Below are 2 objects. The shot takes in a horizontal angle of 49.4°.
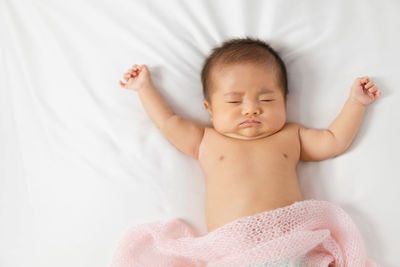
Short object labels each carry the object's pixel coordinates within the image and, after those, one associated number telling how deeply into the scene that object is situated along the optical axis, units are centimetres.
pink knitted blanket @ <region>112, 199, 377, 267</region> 127
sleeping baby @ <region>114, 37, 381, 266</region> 129
